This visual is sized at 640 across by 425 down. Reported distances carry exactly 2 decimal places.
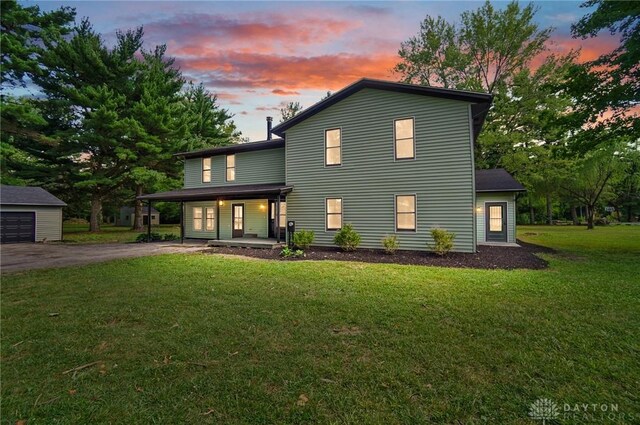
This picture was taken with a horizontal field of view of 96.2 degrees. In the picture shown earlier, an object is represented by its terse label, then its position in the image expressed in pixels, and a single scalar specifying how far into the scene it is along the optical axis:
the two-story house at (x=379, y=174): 10.66
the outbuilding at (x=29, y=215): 16.72
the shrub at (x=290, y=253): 10.80
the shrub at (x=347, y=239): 11.59
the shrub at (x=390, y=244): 10.92
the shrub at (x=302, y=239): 11.85
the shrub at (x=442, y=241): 10.19
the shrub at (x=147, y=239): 16.67
